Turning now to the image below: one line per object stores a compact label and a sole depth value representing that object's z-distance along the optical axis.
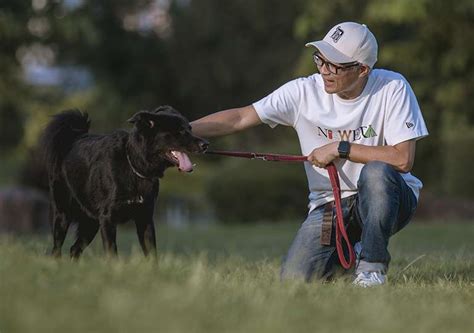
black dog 13.14
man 12.48
